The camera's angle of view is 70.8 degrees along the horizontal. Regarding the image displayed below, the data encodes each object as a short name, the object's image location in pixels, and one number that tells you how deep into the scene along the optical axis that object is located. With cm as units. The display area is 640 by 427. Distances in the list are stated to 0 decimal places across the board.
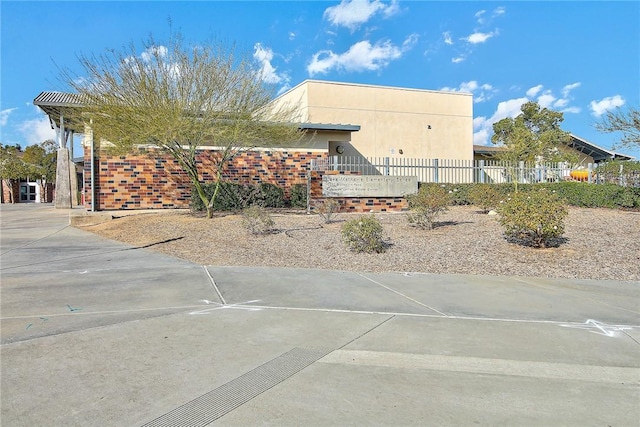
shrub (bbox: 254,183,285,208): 1881
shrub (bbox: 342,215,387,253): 983
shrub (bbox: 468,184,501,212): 1470
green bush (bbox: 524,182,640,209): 1507
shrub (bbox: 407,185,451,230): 1191
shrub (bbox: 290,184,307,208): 1969
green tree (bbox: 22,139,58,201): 4668
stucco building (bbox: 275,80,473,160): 2770
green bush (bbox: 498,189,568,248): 950
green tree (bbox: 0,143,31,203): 4397
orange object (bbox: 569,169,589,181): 2064
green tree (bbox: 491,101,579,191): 2288
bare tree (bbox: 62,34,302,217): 1310
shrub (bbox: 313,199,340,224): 1393
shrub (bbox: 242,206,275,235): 1196
